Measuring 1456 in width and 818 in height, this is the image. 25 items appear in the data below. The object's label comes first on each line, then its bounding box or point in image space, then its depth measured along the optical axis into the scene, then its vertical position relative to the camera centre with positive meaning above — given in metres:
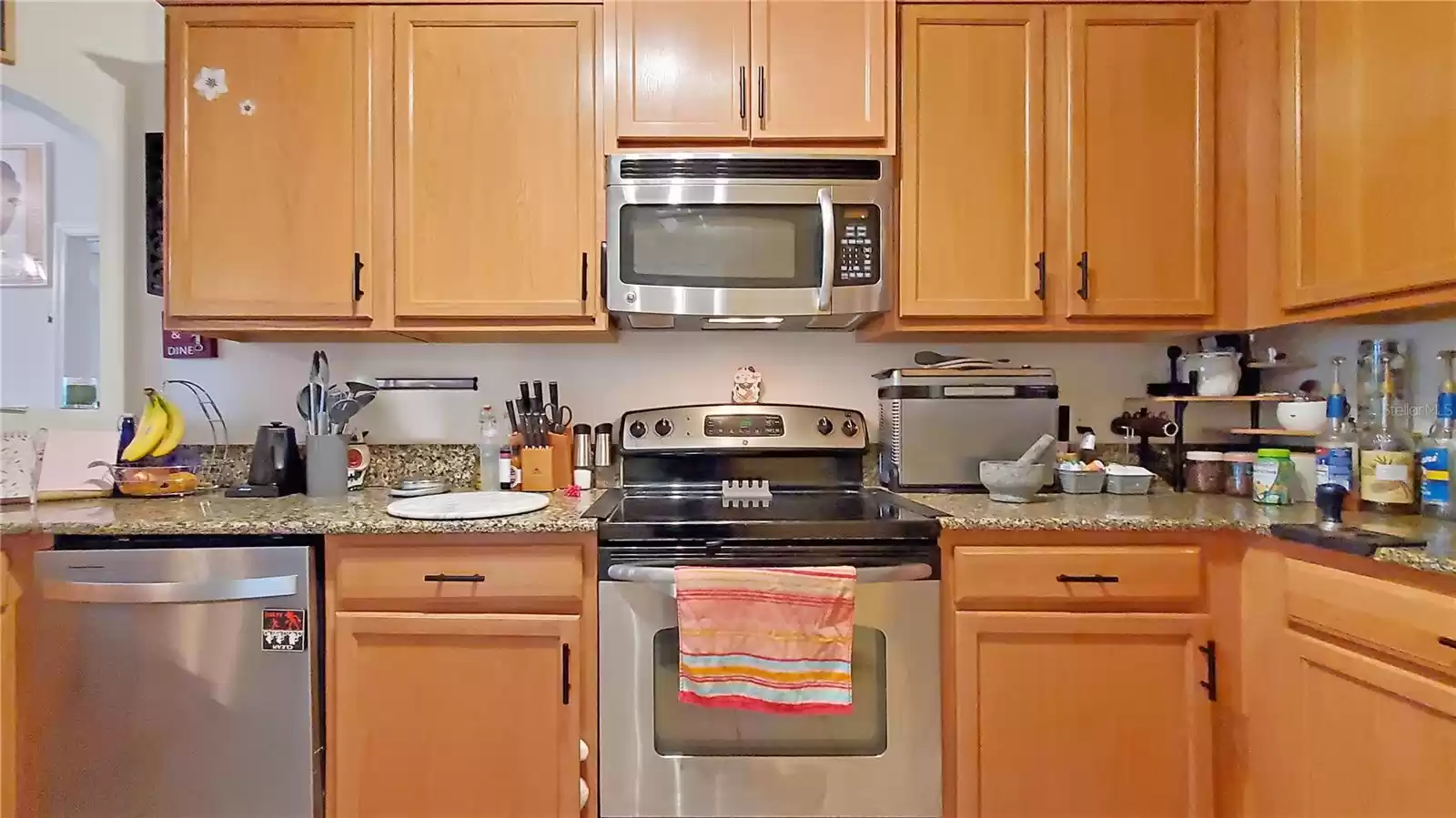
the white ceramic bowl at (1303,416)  1.75 -0.02
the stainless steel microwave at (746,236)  1.78 +0.43
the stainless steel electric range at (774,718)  1.53 -0.65
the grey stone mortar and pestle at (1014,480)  1.72 -0.18
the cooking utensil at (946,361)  1.94 +0.12
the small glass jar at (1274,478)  1.74 -0.18
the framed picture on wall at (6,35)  1.76 +0.93
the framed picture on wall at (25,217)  2.17 +0.59
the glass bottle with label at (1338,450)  1.61 -0.10
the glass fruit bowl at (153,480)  1.86 -0.19
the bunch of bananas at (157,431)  1.93 -0.07
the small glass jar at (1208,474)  1.95 -0.19
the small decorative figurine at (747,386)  2.13 +0.06
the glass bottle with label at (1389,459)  1.55 -0.12
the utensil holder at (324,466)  1.90 -0.16
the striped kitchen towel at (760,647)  1.46 -0.50
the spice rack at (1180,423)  1.99 -0.06
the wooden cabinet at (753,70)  1.79 +0.85
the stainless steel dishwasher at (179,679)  1.49 -0.58
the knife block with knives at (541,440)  1.97 -0.09
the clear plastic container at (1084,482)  1.88 -0.20
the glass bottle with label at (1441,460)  1.48 -0.12
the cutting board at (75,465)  1.81 -0.15
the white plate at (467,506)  1.57 -0.23
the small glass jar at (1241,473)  1.87 -0.18
